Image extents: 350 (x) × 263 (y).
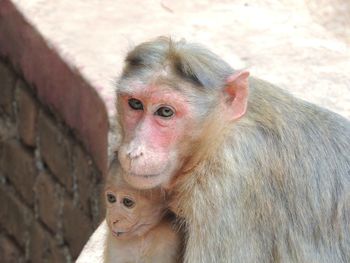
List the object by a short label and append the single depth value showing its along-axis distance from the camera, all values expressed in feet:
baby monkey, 26.86
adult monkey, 25.40
